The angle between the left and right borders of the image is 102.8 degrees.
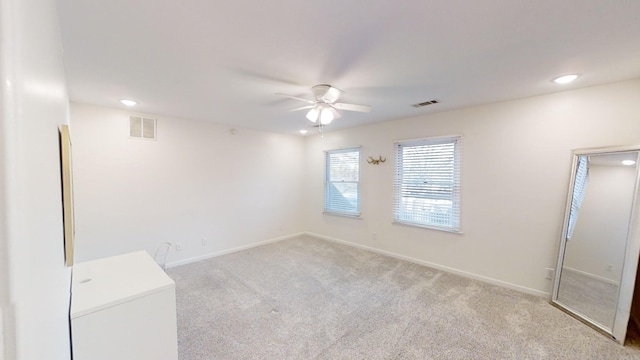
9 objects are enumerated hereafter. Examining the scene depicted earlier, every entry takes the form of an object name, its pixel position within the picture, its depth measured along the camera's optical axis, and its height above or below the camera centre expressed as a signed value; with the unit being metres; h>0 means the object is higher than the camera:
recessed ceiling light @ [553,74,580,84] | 2.32 +0.91
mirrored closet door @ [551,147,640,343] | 2.20 -0.60
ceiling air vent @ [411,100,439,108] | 3.10 +0.84
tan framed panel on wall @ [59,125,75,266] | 1.15 -0.20
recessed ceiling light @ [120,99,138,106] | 3.01 +0.67
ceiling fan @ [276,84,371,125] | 2.55 +0.65
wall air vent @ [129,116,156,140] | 3.48 +0.43
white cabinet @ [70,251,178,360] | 1.35 -0.89
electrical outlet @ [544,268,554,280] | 2.81 -1.07
